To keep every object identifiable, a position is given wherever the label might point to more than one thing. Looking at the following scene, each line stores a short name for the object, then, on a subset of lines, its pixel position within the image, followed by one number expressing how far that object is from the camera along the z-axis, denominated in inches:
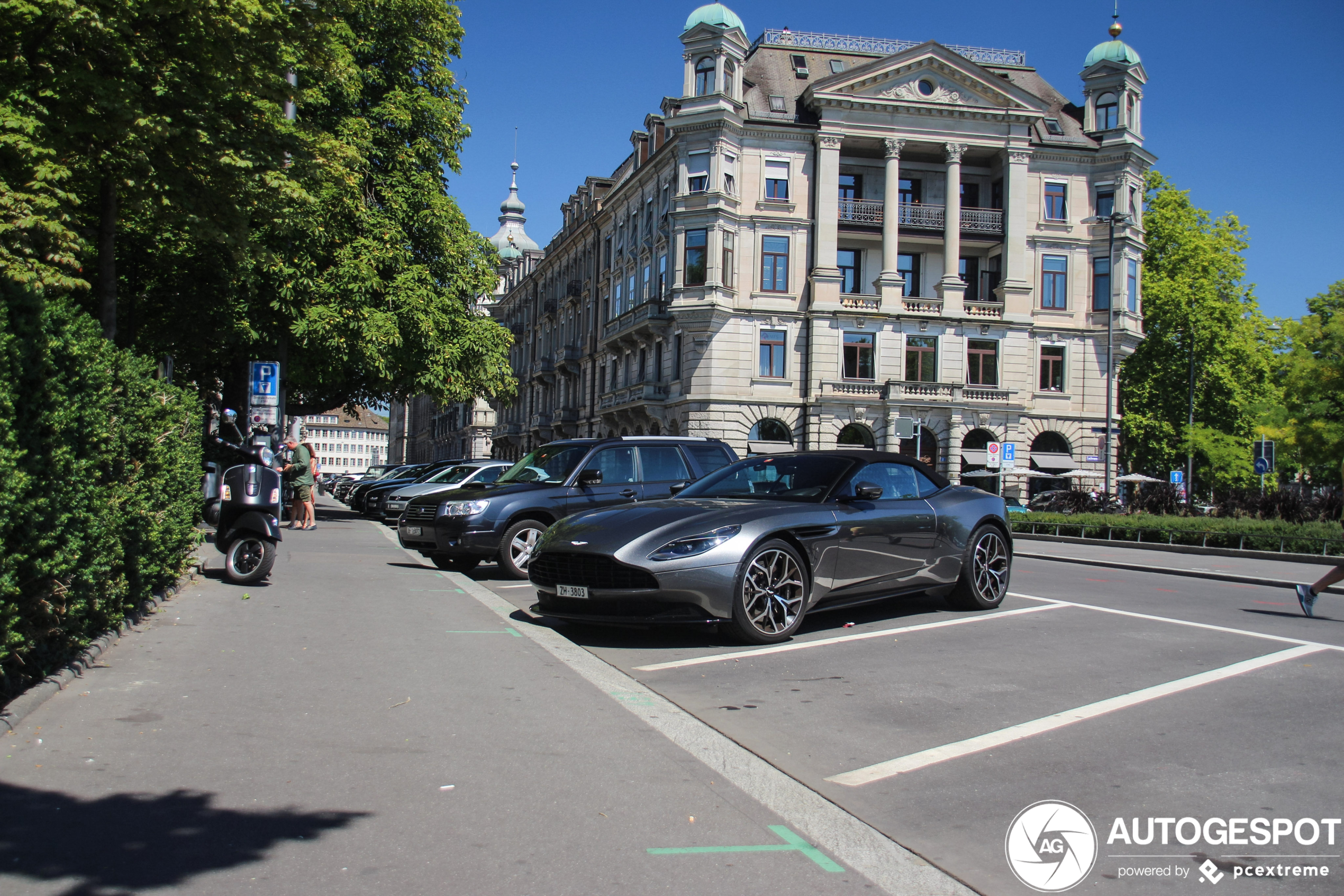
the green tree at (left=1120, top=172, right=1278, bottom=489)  1884.8
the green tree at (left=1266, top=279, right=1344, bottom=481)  1641.2
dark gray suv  475.2
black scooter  407.8
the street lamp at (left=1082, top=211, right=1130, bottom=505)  1465.3
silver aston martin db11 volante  283.4
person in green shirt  823.7
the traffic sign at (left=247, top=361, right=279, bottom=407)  806.5
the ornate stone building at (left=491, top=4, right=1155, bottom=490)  1717.5
